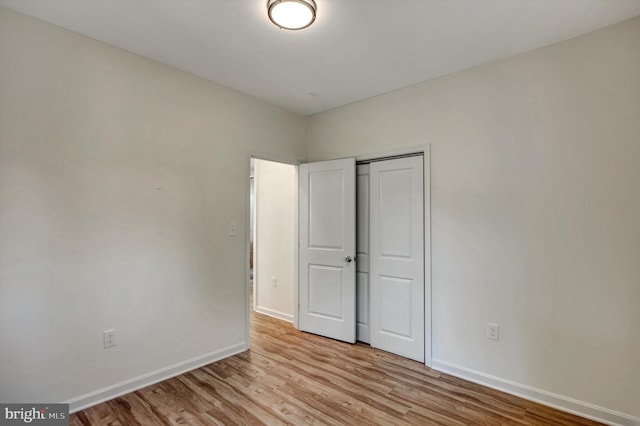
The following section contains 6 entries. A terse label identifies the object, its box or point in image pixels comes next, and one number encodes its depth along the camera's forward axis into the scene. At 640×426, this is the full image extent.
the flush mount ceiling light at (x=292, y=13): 1.82
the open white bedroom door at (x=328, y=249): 3.43
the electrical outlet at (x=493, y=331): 2.51
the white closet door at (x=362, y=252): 3.45
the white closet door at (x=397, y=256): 2.99
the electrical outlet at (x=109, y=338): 2.31
